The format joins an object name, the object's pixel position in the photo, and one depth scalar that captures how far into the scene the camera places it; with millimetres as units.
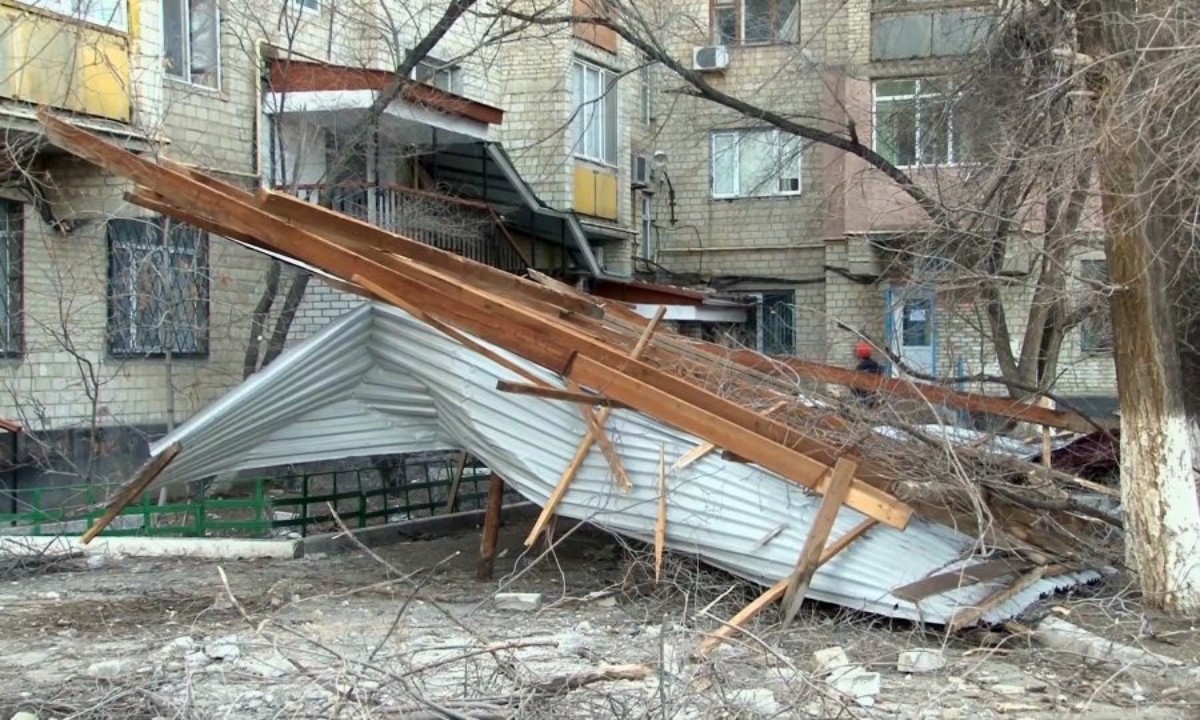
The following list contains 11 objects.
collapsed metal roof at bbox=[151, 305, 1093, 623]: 6797
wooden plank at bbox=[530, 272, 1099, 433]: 8891
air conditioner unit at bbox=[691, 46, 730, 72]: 22766
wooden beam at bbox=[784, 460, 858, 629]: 6488
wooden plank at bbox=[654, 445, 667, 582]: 7141
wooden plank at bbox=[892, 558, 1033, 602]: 6426
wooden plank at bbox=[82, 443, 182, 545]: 8164
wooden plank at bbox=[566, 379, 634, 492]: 7367
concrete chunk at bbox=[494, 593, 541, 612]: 7320
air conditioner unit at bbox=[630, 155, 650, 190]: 23188
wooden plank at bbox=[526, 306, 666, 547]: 7434
